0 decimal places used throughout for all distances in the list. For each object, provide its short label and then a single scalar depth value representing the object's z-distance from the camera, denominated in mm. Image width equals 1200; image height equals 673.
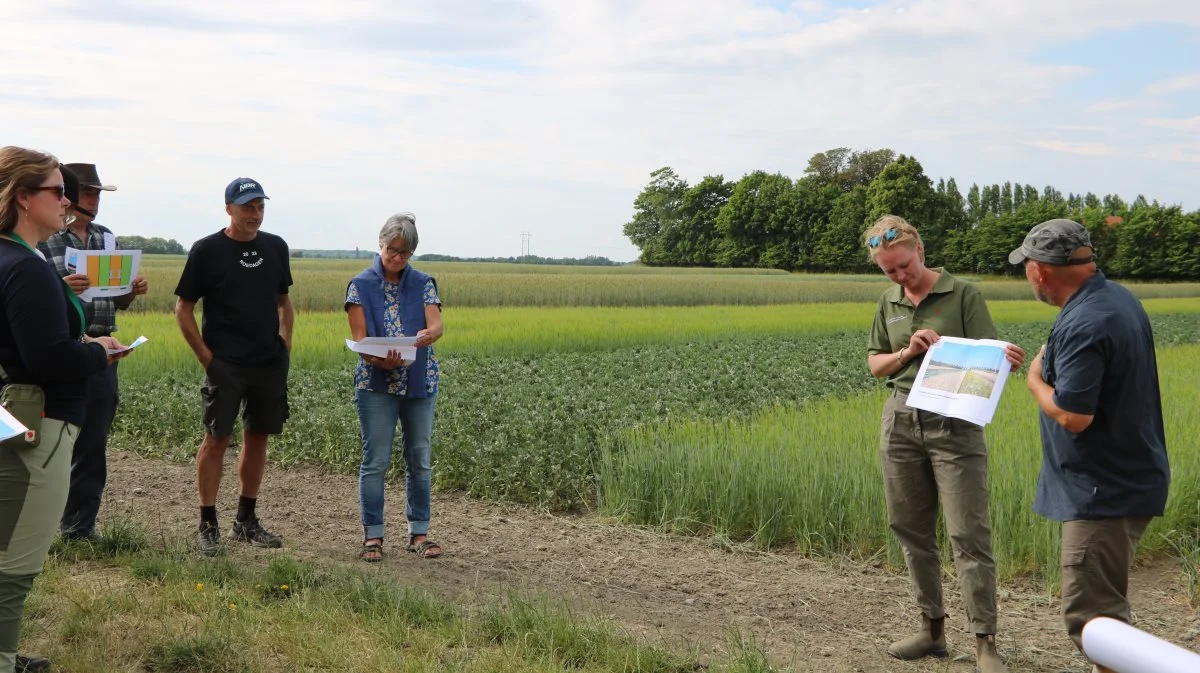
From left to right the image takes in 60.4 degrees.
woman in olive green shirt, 4664
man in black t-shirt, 6539
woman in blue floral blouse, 6418
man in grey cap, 3926
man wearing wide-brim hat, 6422
